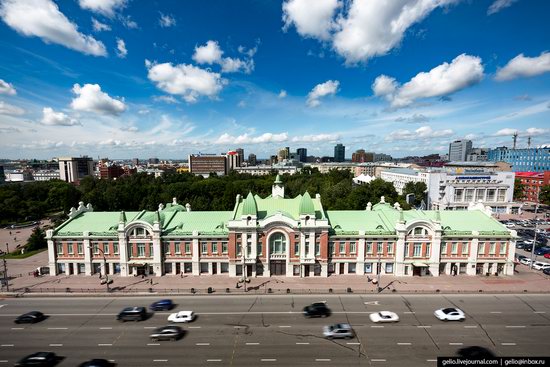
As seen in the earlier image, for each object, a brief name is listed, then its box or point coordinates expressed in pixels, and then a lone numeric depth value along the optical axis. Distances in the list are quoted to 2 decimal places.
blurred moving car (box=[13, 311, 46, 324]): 40.06
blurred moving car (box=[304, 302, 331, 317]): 41.12
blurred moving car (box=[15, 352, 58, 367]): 31.17
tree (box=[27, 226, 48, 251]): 74.55
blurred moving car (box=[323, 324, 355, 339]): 35.84
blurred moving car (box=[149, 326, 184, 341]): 35.81
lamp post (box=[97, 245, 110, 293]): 49.34
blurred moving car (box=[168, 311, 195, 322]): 39.66
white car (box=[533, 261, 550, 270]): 58.69
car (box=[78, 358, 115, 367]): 30.20
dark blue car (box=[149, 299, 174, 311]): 43.22
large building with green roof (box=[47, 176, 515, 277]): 54.22
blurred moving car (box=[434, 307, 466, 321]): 39.72
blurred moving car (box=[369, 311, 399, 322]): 39.34
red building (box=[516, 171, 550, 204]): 142.30
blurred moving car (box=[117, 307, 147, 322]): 40.44
